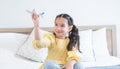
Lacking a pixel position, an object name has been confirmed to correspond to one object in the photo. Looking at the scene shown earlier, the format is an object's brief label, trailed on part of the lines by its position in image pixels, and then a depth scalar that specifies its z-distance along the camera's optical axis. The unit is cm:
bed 239
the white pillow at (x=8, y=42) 266
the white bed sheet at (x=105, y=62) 253
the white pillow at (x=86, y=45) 270
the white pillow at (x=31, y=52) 260
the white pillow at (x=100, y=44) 289
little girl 176
